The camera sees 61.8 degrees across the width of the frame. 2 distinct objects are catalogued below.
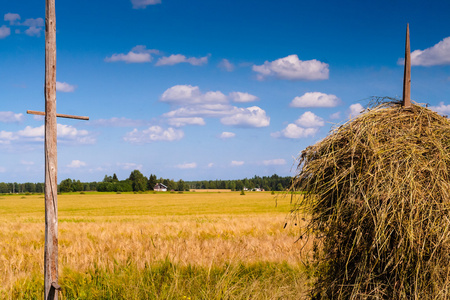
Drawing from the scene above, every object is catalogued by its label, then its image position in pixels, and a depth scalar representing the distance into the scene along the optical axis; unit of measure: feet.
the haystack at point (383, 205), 13.47
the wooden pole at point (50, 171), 16.98
